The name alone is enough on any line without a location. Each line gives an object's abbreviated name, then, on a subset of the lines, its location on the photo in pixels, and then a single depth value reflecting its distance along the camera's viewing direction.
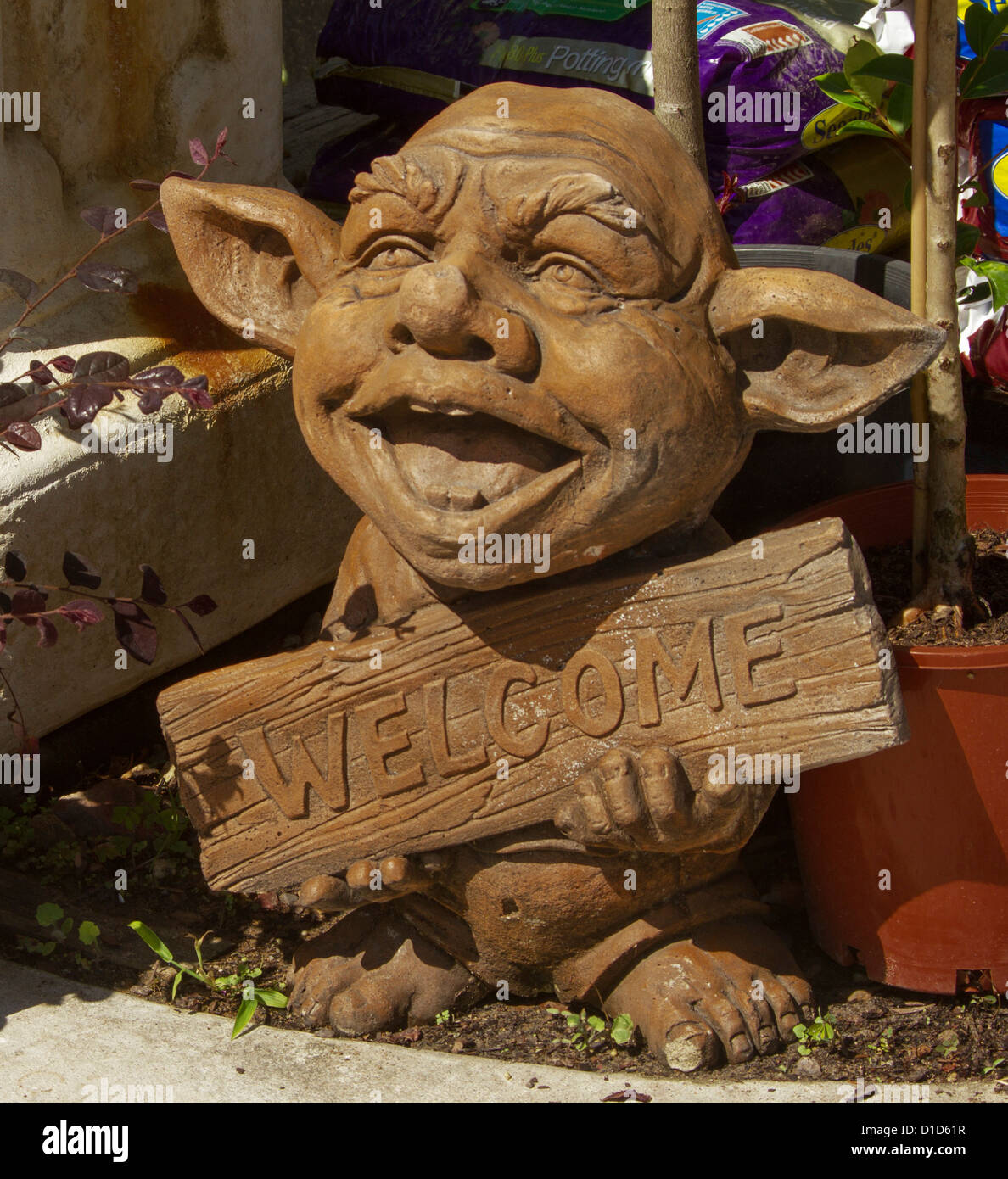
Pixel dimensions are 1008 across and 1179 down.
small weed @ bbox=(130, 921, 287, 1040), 2.62
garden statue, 2.08
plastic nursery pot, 2.44
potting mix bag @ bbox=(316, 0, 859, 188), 3.76
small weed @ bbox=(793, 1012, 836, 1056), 2.49
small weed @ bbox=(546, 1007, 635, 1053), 2.51
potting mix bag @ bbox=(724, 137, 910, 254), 3.82
